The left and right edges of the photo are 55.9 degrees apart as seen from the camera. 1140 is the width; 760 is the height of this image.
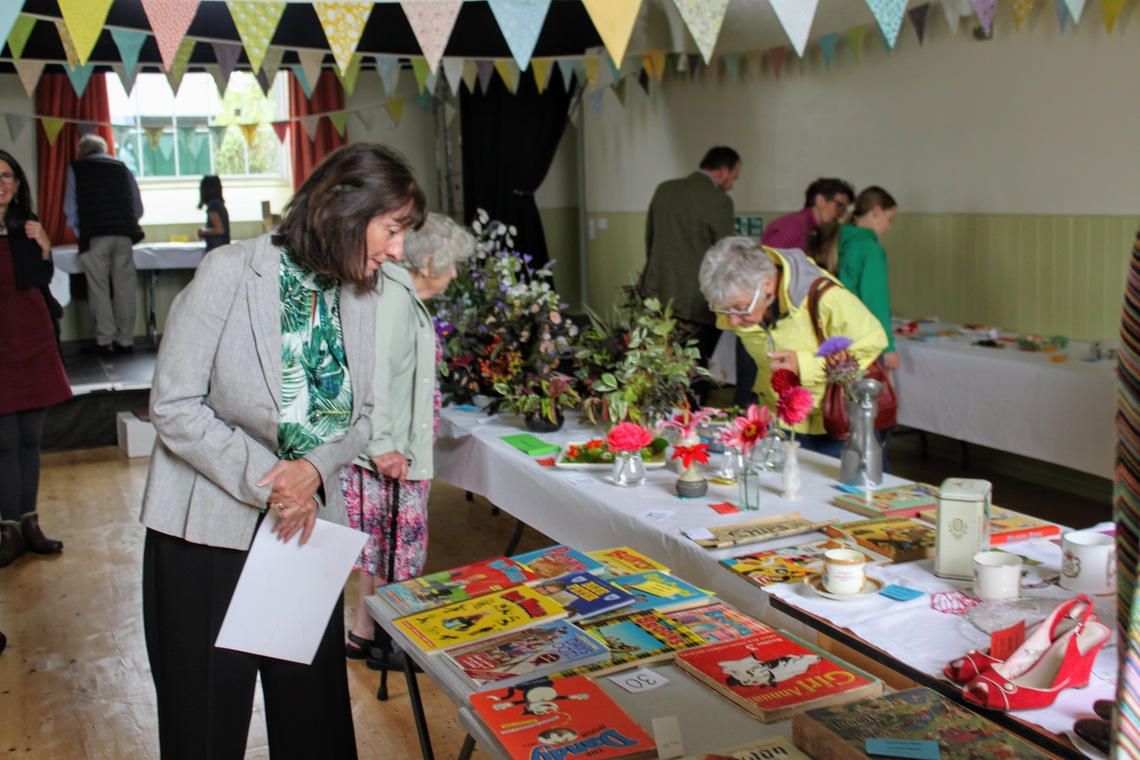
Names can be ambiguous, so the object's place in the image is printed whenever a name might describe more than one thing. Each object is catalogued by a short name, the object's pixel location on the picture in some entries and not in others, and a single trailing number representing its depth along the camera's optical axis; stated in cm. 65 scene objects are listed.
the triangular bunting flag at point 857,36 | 608
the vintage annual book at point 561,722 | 137
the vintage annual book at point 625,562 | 205
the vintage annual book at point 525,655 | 160
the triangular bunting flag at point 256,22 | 356
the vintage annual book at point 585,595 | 184
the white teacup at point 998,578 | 175
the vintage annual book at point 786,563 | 192
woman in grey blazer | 177
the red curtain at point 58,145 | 911
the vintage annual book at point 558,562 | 203
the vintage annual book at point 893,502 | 229
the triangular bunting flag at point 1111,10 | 454
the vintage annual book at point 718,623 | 173
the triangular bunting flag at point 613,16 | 314
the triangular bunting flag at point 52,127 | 807
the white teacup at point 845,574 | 180
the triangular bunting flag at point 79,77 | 643
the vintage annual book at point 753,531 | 213
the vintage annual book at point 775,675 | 147
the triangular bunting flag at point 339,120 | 918
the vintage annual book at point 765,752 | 131
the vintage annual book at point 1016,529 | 206
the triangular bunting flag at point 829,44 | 624
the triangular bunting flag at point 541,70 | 657
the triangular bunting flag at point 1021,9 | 453
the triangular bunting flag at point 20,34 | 512
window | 986
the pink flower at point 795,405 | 243
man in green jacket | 570
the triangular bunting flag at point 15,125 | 796
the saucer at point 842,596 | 180
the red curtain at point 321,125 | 1005
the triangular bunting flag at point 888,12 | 323
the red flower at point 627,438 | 261
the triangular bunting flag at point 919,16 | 567
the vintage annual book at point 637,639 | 165
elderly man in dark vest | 818
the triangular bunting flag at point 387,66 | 616
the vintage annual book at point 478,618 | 175
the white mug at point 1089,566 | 177
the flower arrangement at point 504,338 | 335
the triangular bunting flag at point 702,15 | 327
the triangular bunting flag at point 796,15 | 326
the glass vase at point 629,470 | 267
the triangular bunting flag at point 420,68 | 618
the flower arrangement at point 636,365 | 297
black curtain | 959
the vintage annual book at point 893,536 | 200
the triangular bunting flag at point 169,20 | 320
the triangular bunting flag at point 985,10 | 386
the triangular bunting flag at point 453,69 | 658
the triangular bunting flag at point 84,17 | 292
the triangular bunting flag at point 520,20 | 333
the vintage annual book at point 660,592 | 187
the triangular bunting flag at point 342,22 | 349
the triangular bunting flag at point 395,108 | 894
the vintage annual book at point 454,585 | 194
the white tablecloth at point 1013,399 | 404
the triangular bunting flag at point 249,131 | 871
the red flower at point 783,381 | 249
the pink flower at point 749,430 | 248
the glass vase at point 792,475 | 243
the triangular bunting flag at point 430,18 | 348
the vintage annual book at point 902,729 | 125
